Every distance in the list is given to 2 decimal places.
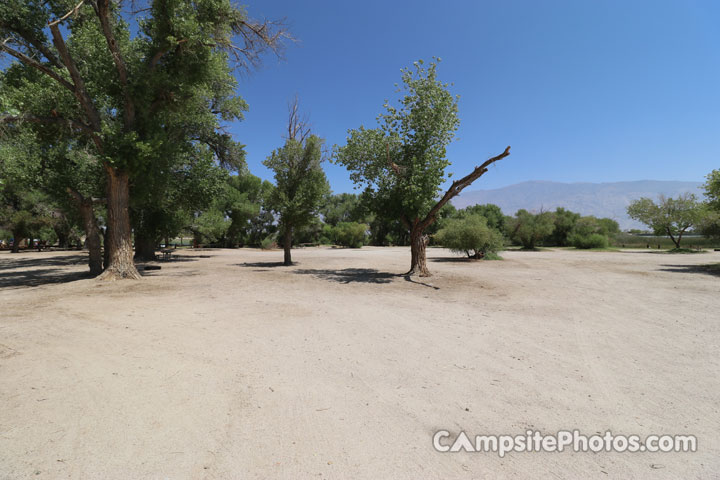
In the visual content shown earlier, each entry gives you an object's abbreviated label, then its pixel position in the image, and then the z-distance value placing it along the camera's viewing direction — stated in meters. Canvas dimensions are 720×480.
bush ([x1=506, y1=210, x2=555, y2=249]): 38.50
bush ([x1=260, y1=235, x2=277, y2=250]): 42.41
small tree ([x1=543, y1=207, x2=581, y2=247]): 46.75
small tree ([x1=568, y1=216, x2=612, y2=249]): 39.56
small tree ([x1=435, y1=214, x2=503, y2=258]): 23.06
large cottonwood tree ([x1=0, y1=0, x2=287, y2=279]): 10.07
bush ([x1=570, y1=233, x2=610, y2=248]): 39.41
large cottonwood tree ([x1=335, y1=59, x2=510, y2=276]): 12.12
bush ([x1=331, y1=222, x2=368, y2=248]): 47.06
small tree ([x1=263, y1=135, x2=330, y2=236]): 17.84
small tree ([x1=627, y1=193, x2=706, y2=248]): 34.59
